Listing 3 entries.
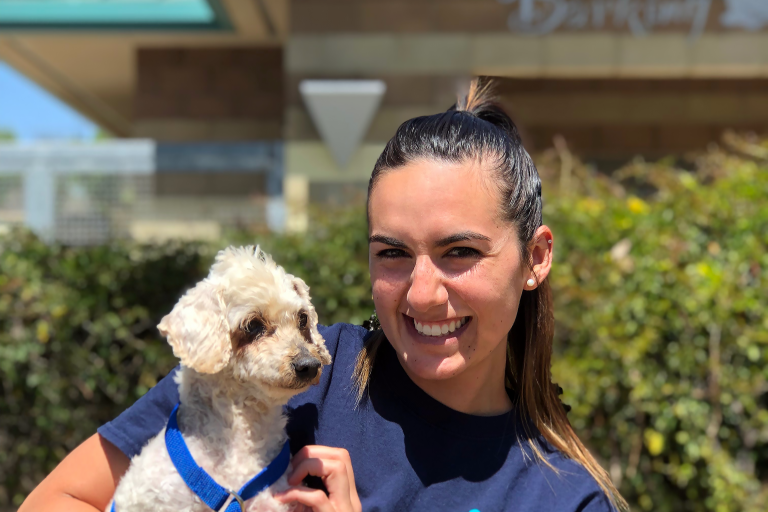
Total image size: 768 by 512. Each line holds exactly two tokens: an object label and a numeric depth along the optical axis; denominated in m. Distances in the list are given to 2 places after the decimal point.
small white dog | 0.89
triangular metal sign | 3.95
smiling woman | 0.88
